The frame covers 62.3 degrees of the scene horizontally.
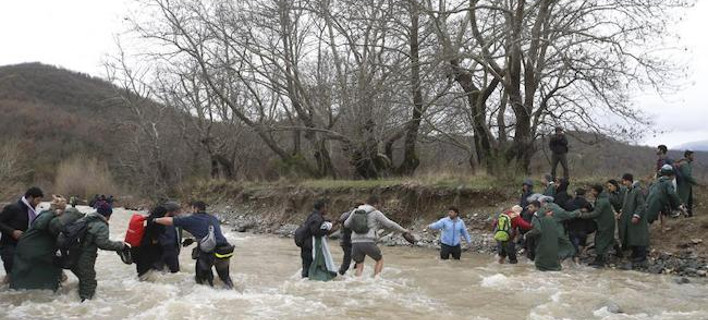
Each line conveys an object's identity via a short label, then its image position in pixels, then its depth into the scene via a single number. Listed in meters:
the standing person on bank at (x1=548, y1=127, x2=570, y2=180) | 16.50
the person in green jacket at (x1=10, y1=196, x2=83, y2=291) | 8.81
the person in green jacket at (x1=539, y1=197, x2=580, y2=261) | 12.14
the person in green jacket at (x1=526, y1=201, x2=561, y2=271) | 11.70
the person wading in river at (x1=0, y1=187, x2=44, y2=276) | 9.29
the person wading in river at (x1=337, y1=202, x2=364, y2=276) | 11.06
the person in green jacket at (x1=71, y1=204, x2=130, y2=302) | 8.63
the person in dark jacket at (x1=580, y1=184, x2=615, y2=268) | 12.20
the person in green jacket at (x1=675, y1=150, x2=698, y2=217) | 13.48
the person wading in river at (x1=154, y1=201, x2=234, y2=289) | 9.30
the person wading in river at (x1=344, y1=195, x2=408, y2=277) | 10.77
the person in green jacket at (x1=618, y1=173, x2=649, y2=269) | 11.80
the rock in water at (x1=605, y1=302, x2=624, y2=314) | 8.46
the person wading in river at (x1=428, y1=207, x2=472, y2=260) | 12.73
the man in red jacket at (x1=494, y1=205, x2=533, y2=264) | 12.80
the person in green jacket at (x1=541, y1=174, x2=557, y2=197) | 13.73
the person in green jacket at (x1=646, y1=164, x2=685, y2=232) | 12.35
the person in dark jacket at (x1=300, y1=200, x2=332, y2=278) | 10.38
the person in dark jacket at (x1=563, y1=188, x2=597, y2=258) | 12.68
